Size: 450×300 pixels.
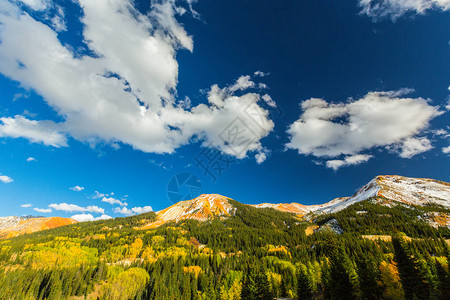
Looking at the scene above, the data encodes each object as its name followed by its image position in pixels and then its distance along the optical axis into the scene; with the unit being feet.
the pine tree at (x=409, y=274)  121.67
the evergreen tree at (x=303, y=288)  184.96
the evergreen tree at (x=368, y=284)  128.98
